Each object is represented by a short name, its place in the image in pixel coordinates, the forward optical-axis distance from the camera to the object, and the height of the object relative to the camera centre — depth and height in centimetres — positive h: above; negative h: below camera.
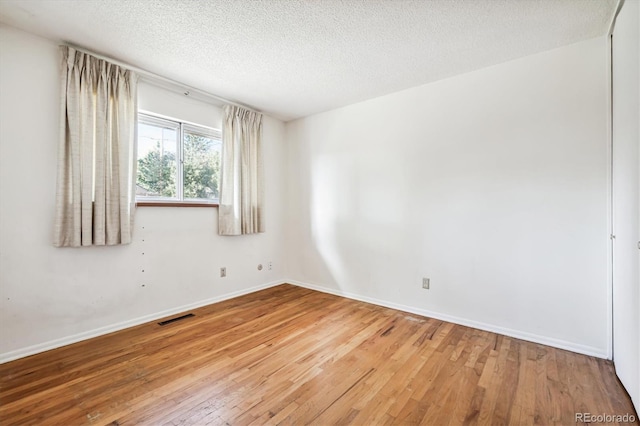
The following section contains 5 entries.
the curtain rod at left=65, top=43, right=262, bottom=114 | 244 +136
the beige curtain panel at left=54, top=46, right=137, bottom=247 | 229 +52
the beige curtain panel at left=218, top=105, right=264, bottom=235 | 350 +50
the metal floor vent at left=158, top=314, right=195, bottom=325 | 280 -109
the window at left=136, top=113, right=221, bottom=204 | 293 +58
